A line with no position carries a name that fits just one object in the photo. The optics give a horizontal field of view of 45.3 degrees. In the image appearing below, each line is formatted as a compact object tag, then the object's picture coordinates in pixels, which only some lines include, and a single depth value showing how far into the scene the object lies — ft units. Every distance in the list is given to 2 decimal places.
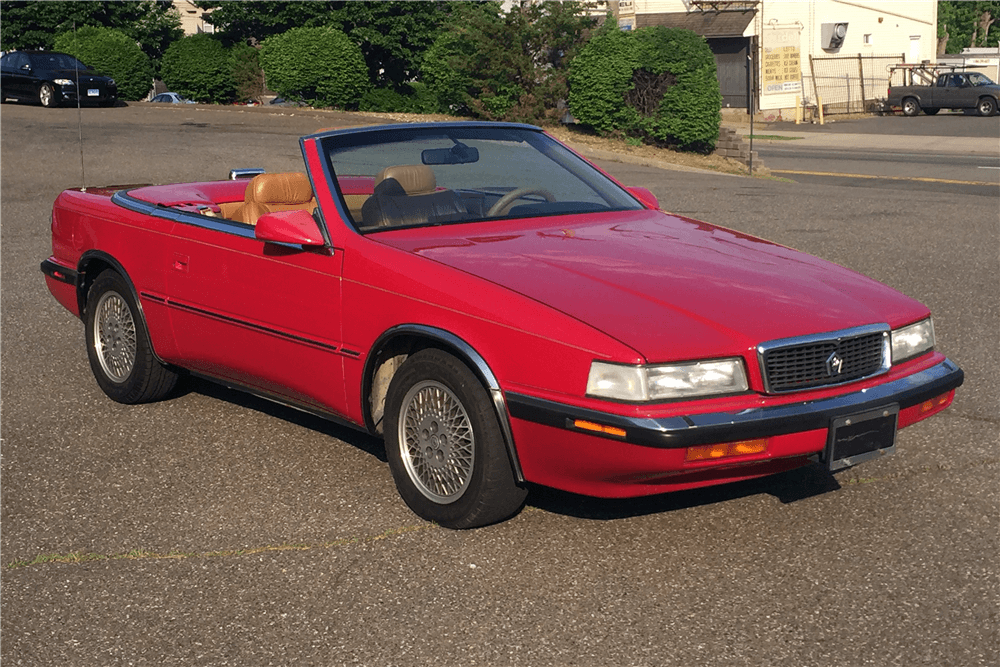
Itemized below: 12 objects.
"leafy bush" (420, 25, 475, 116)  85.66
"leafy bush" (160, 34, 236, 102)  118.21
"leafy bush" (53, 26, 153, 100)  117.39
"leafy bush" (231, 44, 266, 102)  117.08
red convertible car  13.00
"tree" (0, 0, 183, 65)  134.00
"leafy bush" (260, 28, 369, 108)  100.27
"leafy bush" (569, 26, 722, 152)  77.87
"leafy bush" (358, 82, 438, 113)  99.70
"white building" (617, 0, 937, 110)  137.59
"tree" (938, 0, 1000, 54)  251.39
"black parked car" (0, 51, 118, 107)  96.12
